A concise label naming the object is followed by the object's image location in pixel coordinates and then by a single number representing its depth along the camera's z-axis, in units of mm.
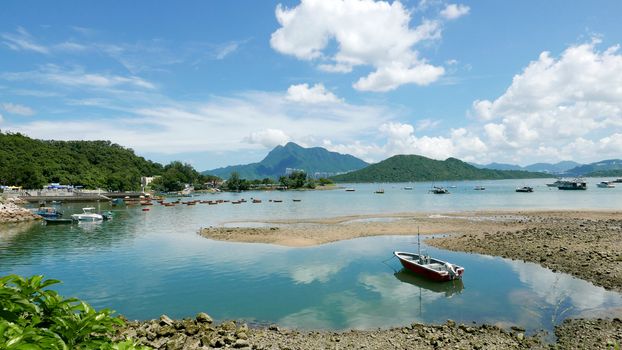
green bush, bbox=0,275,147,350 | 3867
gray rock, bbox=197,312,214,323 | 20766
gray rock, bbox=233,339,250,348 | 17266
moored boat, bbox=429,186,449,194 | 160512
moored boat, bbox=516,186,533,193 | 156250
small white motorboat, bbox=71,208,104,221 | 71250
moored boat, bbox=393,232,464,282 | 27328
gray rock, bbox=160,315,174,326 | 19930
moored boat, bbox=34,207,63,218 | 73700
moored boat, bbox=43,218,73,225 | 68875
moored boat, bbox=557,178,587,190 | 162750
